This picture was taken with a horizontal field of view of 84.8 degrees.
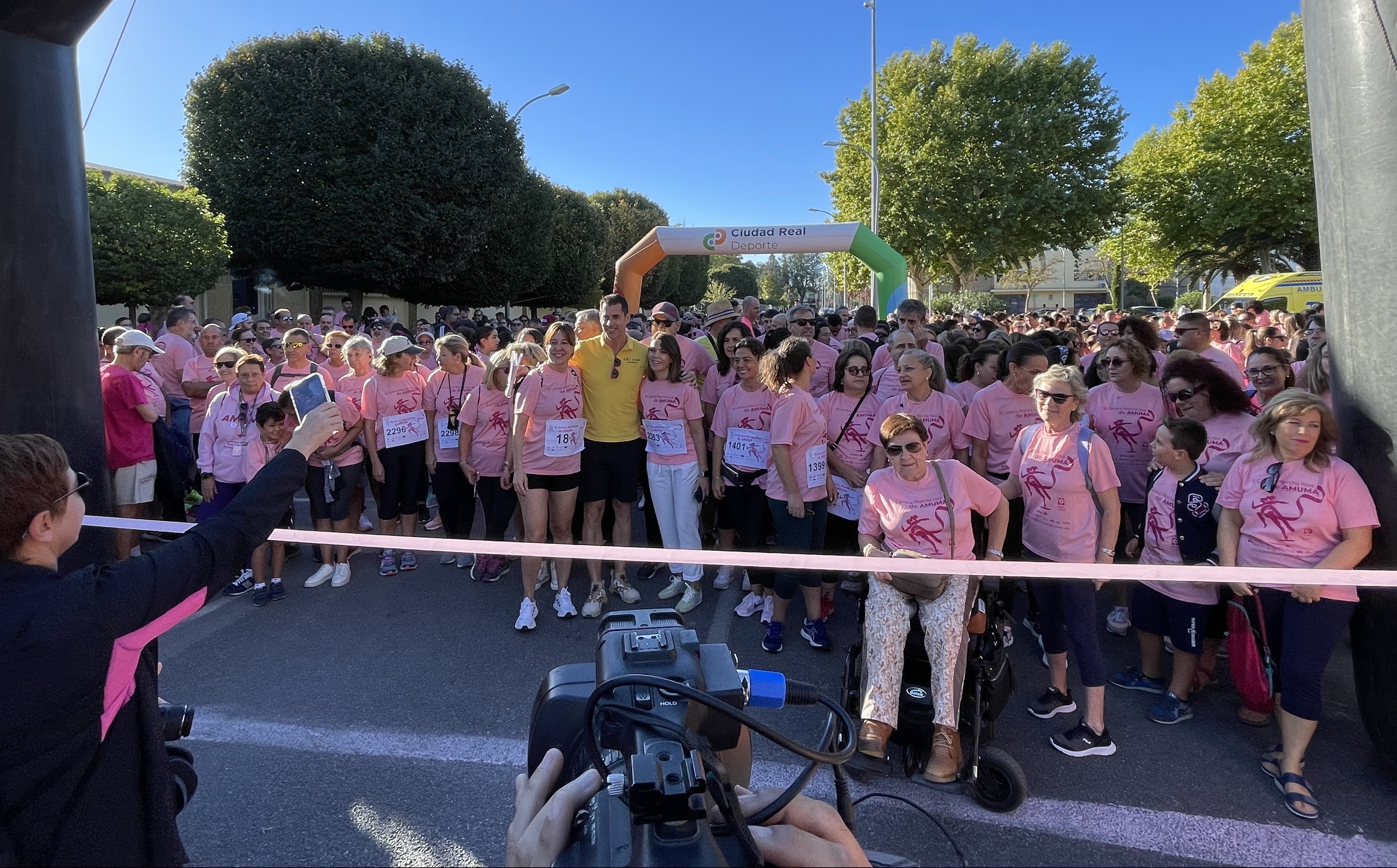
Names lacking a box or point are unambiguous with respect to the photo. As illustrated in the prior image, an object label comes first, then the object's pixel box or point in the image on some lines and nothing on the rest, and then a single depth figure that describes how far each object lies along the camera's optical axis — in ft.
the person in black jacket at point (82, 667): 4.94
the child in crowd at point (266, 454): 17.28
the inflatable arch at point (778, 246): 49.65
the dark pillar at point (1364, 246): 8.79
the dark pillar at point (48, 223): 8.23
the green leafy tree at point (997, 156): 92.63
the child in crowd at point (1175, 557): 11.93
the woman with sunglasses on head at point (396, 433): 19.02
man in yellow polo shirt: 17.43
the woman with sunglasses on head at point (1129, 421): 15.42
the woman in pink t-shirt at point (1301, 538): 9.66
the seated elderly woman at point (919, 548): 10.19
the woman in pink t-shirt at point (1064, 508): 11.71
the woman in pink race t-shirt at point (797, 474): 14.79
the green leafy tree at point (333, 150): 70.33
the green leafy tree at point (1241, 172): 89.04
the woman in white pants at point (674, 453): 17.16
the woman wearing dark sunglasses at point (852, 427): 16.06
